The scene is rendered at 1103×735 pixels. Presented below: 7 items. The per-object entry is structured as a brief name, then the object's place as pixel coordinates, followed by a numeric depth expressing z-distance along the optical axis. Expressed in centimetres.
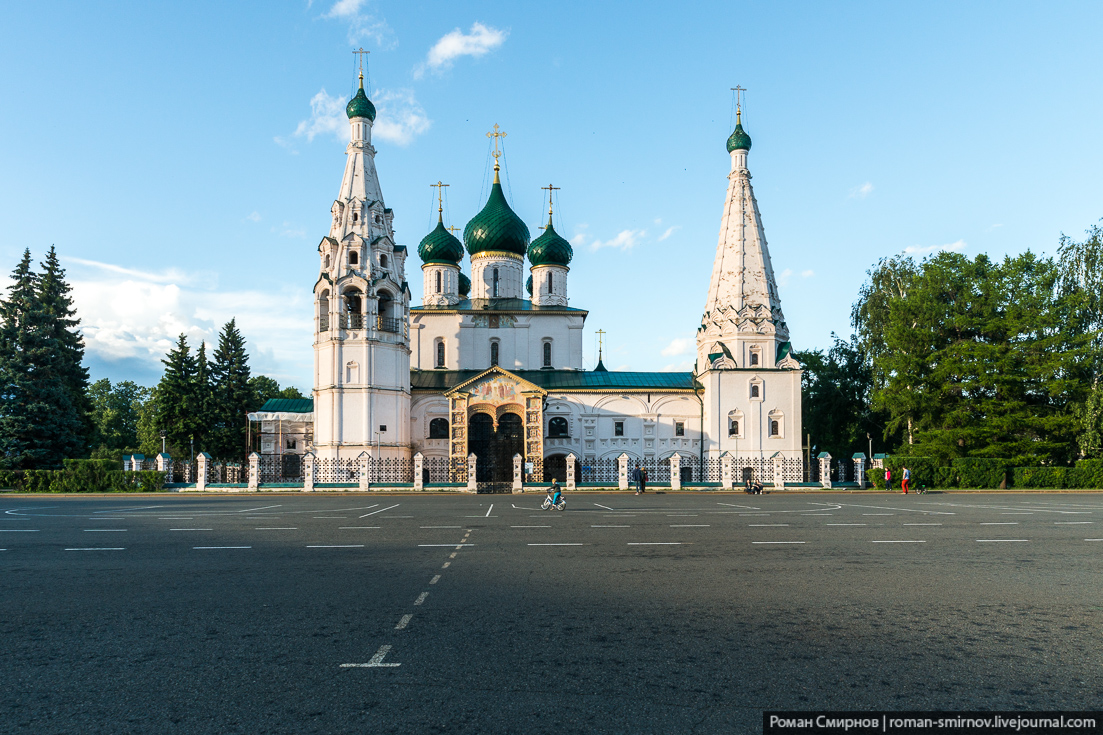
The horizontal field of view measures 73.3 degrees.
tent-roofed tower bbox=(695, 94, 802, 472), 4153
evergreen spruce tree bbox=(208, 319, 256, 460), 4950
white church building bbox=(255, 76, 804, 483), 3953
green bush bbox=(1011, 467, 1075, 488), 3506
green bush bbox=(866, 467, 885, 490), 3631
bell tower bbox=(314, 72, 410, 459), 3897
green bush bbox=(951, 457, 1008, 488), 3591
